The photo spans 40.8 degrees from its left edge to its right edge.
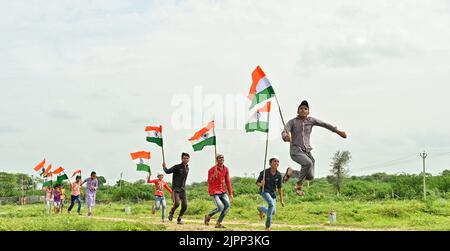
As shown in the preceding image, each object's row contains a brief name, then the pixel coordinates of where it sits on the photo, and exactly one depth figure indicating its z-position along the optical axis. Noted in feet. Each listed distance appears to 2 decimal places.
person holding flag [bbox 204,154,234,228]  50.93
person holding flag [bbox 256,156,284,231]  49.01
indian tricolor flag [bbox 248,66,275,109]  50.08
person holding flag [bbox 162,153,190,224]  55.62
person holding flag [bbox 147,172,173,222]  69.21
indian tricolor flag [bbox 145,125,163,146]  65.46
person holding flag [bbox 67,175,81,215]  81.71
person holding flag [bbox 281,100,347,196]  41.39
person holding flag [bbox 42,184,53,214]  95.59
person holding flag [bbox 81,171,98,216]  74.95
